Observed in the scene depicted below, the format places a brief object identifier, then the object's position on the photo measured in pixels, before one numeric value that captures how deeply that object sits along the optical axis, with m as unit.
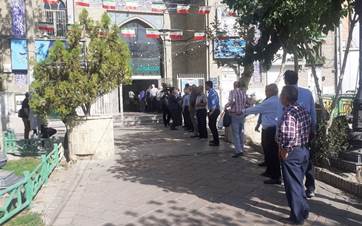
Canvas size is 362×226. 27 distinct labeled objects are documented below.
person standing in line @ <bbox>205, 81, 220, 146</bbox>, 11.68
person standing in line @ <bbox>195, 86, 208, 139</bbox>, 12.66
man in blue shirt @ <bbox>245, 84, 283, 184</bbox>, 7.61
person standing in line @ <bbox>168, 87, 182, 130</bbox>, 16.77
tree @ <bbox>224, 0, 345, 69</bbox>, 6.84
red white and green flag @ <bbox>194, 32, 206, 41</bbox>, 26.05
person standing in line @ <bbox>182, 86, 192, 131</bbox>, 15.61
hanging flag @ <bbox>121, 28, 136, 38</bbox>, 24.53
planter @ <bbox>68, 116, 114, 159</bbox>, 10.11
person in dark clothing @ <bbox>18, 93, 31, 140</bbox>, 14.38
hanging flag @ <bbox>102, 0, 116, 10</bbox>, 22.27
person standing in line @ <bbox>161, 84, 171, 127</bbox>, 17.53
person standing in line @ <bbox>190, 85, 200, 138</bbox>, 13.93
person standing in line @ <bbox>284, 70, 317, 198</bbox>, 6.34
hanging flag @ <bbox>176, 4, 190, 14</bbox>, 24.42
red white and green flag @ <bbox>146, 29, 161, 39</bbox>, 24.89
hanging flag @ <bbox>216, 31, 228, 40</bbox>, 14.77
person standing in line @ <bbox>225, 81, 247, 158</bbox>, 9.74
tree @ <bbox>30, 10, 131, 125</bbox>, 9.79
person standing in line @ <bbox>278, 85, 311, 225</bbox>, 5.40
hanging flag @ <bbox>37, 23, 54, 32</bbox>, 22.88
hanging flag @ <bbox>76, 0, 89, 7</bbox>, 20.52
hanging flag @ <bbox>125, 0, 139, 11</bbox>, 25.53
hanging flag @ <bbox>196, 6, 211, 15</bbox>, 25.16
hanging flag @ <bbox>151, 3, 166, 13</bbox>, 25.72
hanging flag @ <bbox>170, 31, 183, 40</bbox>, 26.12
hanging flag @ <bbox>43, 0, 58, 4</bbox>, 21.16
